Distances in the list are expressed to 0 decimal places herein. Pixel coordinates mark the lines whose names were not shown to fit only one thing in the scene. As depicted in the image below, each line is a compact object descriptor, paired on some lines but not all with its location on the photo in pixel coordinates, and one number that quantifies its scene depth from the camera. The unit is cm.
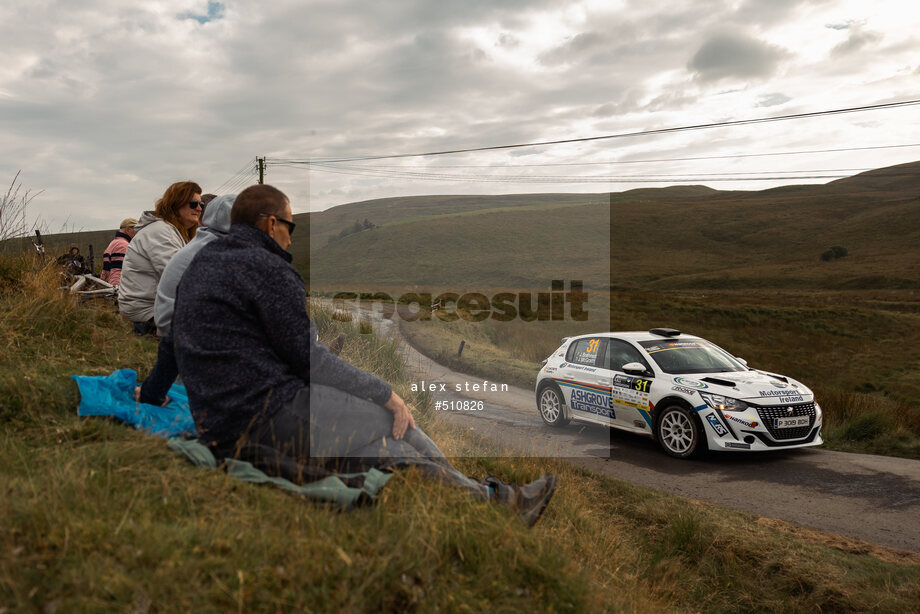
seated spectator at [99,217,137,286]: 932
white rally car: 868
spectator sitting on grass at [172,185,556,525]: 338
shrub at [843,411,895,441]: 1097
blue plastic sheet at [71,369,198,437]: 429
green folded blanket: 333
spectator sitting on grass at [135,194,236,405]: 437
